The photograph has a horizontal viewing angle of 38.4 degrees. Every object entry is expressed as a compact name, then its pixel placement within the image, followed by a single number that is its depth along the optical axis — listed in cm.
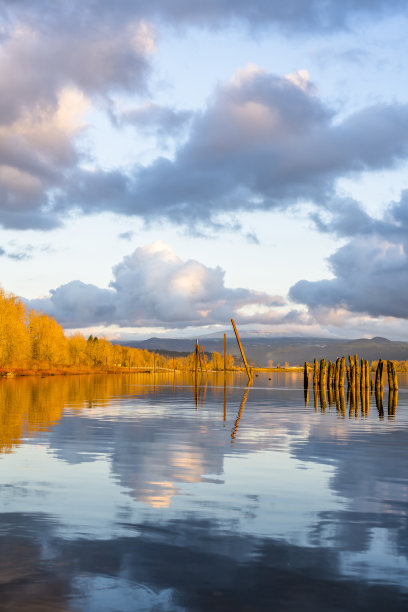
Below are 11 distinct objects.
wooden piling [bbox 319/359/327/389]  7882
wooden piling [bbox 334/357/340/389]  7108
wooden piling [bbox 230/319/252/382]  10731
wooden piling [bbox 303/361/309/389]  8112
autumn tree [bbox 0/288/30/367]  8706
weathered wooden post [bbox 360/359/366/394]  6412
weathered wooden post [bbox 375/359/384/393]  6712
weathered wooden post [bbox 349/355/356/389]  6852
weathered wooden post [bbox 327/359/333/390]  7369
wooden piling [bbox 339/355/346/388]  7019
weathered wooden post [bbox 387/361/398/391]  6094
